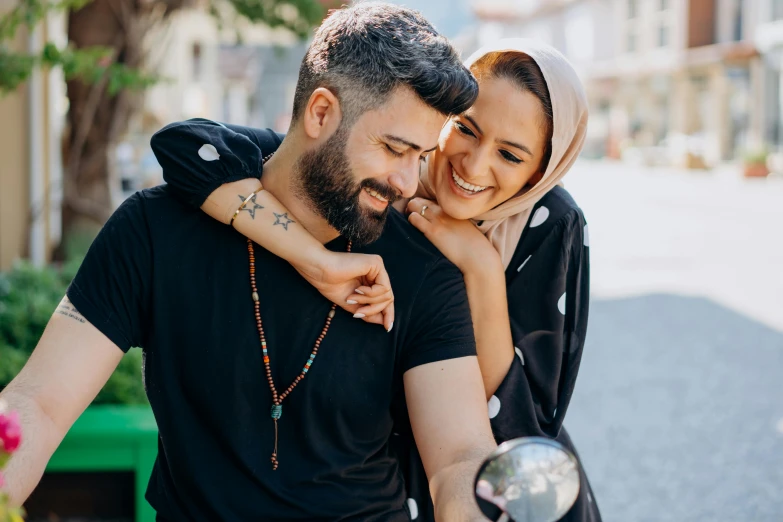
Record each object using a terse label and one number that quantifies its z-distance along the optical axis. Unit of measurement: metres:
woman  2.54
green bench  4.00
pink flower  1.10
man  2.14
